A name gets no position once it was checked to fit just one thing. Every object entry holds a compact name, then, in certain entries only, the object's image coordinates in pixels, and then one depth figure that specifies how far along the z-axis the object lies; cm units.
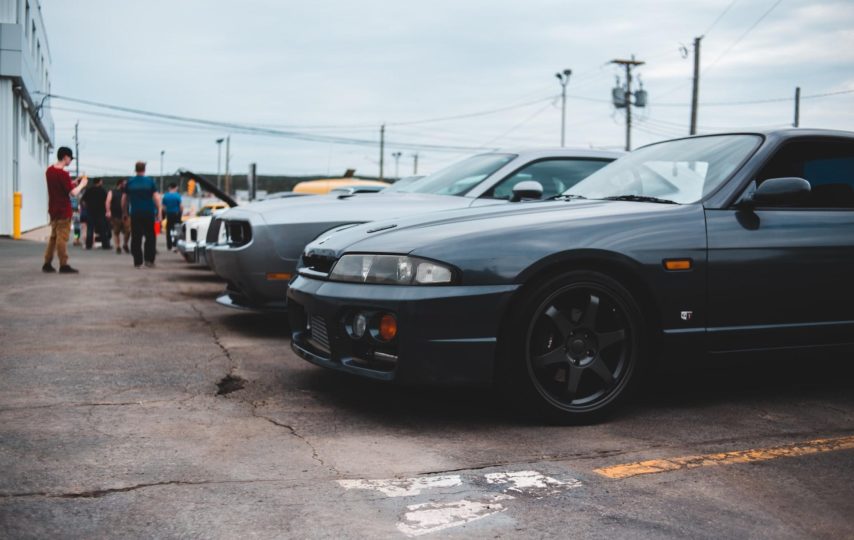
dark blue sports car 378
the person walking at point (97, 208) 1853
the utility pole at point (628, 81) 4344
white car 1232
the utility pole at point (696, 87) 3212
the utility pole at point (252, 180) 2636
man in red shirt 1160
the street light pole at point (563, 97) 4669
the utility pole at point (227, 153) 7784
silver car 612
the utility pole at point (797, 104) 4947
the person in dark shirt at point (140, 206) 1336
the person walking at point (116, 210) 1845
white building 2439
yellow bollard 2384
